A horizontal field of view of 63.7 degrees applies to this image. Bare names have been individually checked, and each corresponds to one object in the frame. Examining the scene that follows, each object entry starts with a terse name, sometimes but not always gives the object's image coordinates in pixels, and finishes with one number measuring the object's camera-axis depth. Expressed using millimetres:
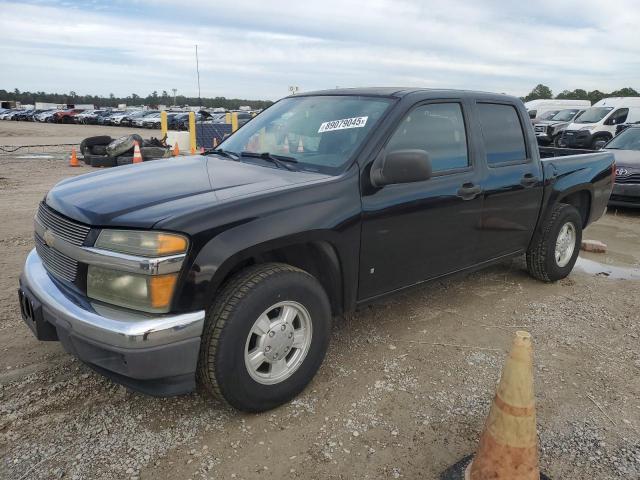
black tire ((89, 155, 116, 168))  13344
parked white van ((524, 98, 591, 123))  28061
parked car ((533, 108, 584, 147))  19492
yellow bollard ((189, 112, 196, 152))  16719
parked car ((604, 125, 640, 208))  8781
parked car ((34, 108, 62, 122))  46709
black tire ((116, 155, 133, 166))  12938
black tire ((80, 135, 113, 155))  14102
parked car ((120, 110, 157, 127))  42747
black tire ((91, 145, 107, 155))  14119
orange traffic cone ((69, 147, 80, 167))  14071
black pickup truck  2439
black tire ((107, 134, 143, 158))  13398
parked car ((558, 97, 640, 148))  17406
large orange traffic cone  2213
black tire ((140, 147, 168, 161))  13305
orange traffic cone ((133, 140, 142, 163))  12117
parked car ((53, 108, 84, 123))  46219
